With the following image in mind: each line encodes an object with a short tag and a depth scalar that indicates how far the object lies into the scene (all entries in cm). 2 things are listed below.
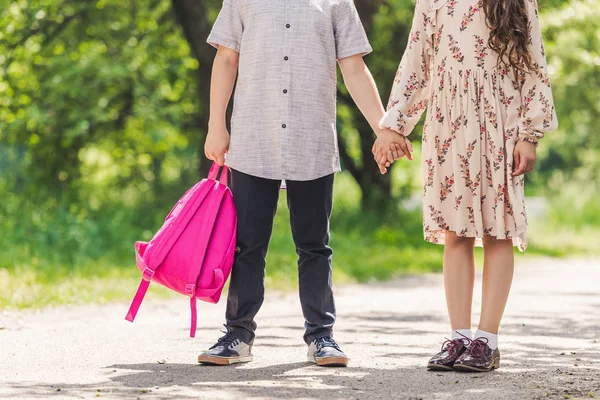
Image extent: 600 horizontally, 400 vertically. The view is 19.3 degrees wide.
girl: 781
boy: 808
